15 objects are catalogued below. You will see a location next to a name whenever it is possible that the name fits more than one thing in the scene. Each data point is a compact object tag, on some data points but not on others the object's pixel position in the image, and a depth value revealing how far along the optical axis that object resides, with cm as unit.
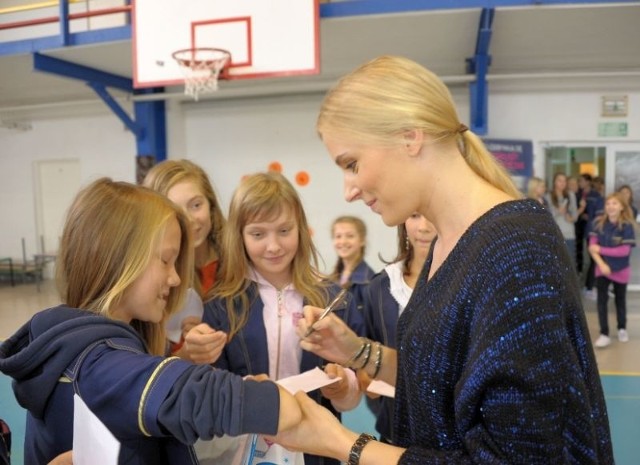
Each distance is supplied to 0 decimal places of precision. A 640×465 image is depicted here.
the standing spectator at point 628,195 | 563
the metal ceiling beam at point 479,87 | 532
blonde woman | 66
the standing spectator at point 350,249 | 377
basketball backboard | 427
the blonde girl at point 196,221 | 169
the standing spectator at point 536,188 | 561
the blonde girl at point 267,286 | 152
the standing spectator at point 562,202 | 593
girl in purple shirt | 462
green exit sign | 594
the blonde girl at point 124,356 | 75
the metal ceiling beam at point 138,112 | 609
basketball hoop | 438
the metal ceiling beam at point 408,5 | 420
